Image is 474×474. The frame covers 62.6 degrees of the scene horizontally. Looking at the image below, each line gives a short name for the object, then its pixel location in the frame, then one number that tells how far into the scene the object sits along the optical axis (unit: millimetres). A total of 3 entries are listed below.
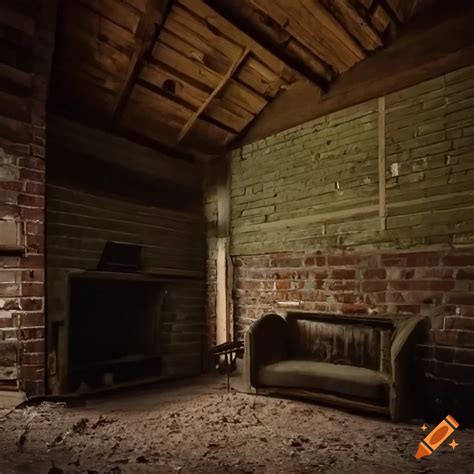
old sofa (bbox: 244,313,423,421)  3016
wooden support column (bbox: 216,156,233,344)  4816
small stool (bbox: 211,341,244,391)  4053
